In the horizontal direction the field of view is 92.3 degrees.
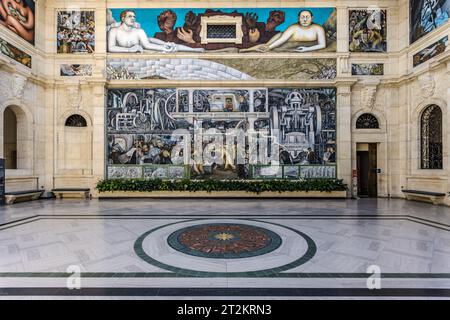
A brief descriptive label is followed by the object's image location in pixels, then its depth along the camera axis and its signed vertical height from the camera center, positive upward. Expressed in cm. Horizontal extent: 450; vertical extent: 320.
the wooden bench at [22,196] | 888 -149
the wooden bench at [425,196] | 867 -160
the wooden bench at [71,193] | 1041 -157
